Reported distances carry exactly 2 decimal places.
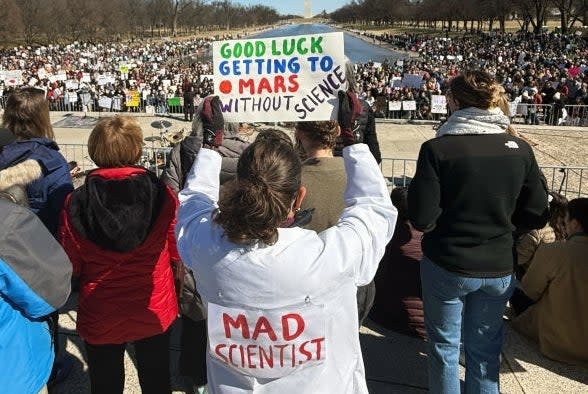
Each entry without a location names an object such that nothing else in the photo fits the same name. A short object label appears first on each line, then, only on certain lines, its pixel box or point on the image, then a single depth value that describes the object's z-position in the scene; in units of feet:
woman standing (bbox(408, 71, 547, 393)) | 9.01
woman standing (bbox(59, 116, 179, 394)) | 8.71
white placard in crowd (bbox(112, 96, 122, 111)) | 70.49
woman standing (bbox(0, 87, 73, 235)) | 10.57
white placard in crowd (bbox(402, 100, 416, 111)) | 60.75
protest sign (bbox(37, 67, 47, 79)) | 88.43
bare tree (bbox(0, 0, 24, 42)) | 190.39
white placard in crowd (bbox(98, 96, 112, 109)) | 68.03
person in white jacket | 5.83
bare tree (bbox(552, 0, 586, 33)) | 204.96
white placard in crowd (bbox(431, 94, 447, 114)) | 56.44
